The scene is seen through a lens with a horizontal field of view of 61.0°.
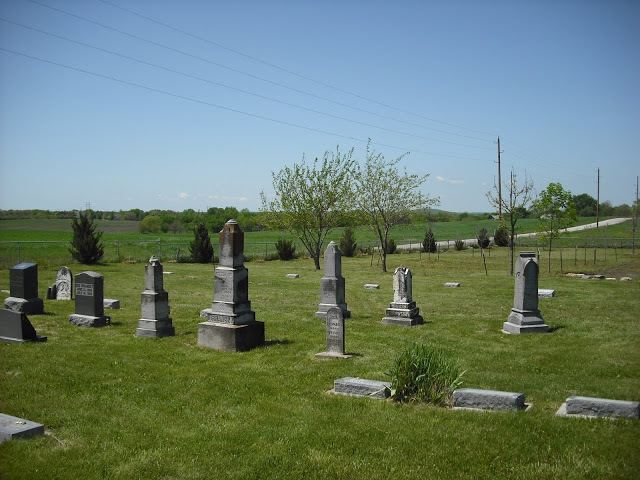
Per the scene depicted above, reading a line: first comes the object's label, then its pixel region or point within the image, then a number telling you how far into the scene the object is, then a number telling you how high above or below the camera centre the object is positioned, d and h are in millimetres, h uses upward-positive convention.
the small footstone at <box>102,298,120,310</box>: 18594 -2161
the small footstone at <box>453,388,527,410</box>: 8039 -2446
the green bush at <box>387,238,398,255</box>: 48375 -814
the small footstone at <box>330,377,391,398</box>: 8852 -2481
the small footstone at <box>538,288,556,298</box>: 21180 -2236
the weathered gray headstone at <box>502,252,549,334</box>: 14695 -1806
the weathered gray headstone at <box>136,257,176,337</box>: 14141 -1767
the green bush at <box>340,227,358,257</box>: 46788 -571
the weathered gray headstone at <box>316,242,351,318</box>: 16688 -1339
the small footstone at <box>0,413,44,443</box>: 7075 -2470
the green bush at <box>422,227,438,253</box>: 48469 -588
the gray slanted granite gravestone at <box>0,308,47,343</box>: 12797 -2044
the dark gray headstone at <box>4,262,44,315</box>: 16600 -1508
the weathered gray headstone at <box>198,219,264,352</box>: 12805 -1655
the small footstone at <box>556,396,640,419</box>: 7508 -2431
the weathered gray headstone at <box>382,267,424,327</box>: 16094 -2009
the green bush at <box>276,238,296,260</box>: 44094 -878
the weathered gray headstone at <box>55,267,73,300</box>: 20172 -1613
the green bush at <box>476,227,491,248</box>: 51191 -215
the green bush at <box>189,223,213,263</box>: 39375 -497
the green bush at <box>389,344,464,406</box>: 8648 -2286
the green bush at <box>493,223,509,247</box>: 55844 -144
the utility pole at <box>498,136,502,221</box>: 33031 +2575
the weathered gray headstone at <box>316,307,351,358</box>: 11938 -2120
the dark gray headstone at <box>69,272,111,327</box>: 15391 -1701
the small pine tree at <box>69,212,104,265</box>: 34125 -34
